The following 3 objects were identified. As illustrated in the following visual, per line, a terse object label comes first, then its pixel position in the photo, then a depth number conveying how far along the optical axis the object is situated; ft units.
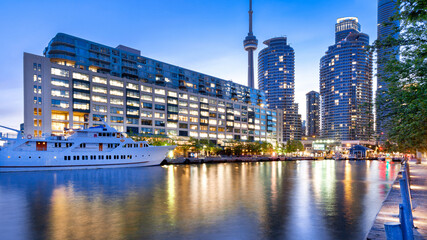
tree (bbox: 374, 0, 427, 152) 36.68
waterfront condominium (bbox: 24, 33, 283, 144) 311.68
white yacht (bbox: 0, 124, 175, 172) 202.08
